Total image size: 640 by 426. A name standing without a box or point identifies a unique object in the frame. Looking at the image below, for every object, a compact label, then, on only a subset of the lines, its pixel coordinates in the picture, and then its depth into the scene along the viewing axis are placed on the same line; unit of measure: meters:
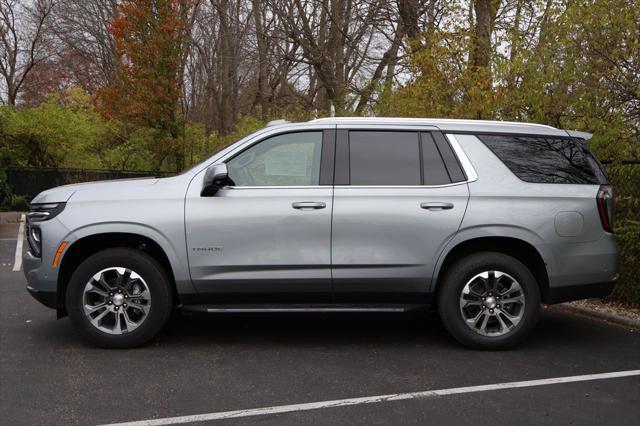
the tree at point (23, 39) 29.97
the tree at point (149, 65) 19.11
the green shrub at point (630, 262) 6.44
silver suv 5.04
